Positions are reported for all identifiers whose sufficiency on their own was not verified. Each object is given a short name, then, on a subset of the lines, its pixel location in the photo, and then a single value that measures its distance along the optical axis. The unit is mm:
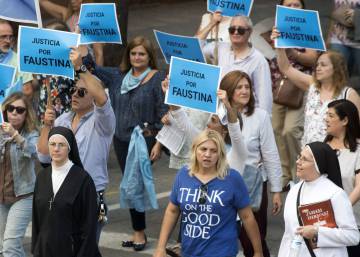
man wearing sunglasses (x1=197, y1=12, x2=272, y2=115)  20934
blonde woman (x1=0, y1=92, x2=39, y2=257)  18312
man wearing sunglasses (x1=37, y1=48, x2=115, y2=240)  17582
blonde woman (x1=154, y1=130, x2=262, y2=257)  15470
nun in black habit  15704
